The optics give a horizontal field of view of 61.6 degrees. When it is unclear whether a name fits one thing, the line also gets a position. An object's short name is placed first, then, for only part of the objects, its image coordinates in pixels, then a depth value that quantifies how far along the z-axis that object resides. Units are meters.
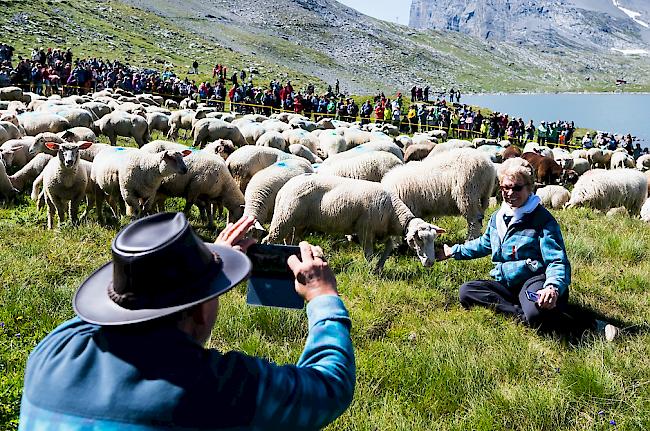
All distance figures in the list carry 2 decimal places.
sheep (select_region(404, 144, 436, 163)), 17.06
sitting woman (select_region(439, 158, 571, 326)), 4.52
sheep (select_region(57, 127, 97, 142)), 11.35
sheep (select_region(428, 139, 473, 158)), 15.27
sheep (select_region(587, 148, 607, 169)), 23.97
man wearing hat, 1.40
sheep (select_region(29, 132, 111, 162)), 10.50
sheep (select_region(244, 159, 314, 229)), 8.27
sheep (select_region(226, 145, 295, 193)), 10.50
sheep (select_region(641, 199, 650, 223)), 11.52
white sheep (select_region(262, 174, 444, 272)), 7.14
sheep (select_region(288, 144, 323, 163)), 13.20
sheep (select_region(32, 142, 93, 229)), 8.34
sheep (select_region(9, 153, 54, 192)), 10.68
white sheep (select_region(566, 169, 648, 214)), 12.29
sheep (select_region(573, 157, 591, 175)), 21.14
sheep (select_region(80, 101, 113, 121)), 19.62
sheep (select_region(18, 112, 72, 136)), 15.29
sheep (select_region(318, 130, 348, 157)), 15.80
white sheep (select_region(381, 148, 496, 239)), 8.73
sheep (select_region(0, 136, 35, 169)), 11.60
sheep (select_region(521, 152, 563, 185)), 17.67
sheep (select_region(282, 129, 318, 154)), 16.20
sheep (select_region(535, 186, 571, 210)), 13.04
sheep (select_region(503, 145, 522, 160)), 16.91
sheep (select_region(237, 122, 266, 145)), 17.91
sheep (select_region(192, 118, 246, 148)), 17.41
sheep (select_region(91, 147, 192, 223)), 8.82
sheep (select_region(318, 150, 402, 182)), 9.80
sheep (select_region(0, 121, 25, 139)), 13.40
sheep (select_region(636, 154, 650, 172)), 21.17
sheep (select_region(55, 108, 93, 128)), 16.83
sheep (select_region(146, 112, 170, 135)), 20.42
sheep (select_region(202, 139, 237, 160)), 11.66
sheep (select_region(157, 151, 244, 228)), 9.33
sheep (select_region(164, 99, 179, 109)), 30.09
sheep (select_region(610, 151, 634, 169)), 22.58
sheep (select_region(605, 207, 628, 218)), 11.50
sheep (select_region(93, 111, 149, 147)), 16.97
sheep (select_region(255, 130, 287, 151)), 14.82
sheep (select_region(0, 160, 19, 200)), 9.91
